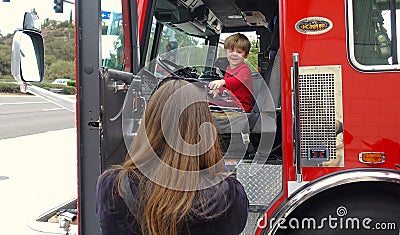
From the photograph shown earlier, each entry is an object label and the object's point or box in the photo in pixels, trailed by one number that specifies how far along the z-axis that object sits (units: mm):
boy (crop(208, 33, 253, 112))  3522
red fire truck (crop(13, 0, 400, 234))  2365
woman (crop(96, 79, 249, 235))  1521
